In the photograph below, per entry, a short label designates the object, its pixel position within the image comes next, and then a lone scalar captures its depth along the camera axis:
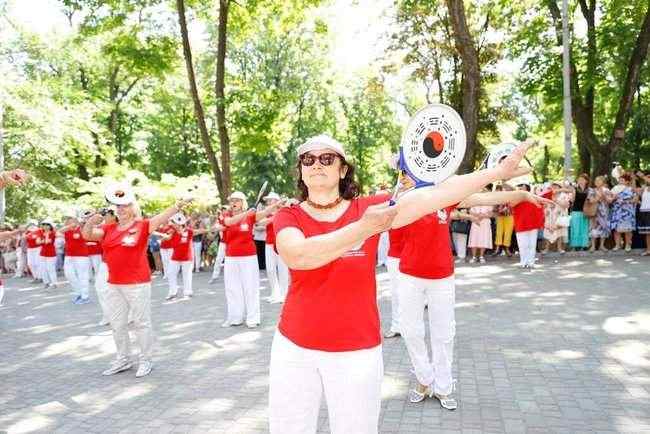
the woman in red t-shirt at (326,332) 2.83
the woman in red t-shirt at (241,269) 9.57
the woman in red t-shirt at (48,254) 17.17
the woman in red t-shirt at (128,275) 7.07
